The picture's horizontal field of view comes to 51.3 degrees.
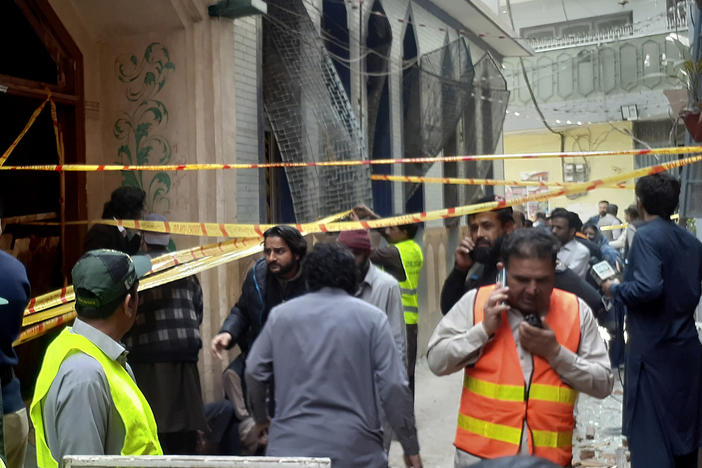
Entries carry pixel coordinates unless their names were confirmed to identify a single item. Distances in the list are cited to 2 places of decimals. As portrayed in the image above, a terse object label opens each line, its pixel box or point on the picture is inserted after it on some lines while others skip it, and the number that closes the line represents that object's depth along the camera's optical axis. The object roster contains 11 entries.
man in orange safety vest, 2.75
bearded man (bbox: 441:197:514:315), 3.92
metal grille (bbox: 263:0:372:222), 7.81
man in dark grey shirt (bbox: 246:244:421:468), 3.10
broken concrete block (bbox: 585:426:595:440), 6.53
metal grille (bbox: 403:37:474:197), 11.33
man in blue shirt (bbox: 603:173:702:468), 4.46
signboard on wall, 22.63
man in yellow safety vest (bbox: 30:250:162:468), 2.09
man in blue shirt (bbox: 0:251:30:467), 3.33
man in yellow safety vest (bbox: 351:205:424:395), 6.20
